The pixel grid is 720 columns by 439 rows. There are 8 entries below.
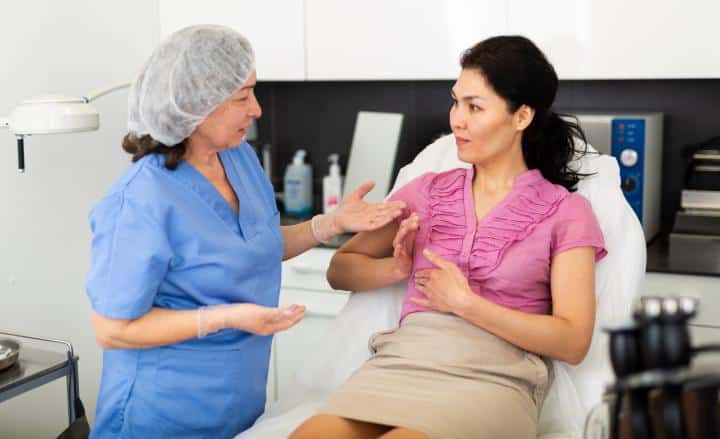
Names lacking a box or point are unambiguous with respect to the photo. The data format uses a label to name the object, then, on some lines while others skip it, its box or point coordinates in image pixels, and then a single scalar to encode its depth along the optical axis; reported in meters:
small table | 1.92
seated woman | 1.61
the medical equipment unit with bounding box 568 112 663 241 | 2.46
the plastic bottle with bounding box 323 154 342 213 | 2.97
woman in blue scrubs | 1.57
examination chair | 1.78
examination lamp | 1.96
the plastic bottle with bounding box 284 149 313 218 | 3.07
